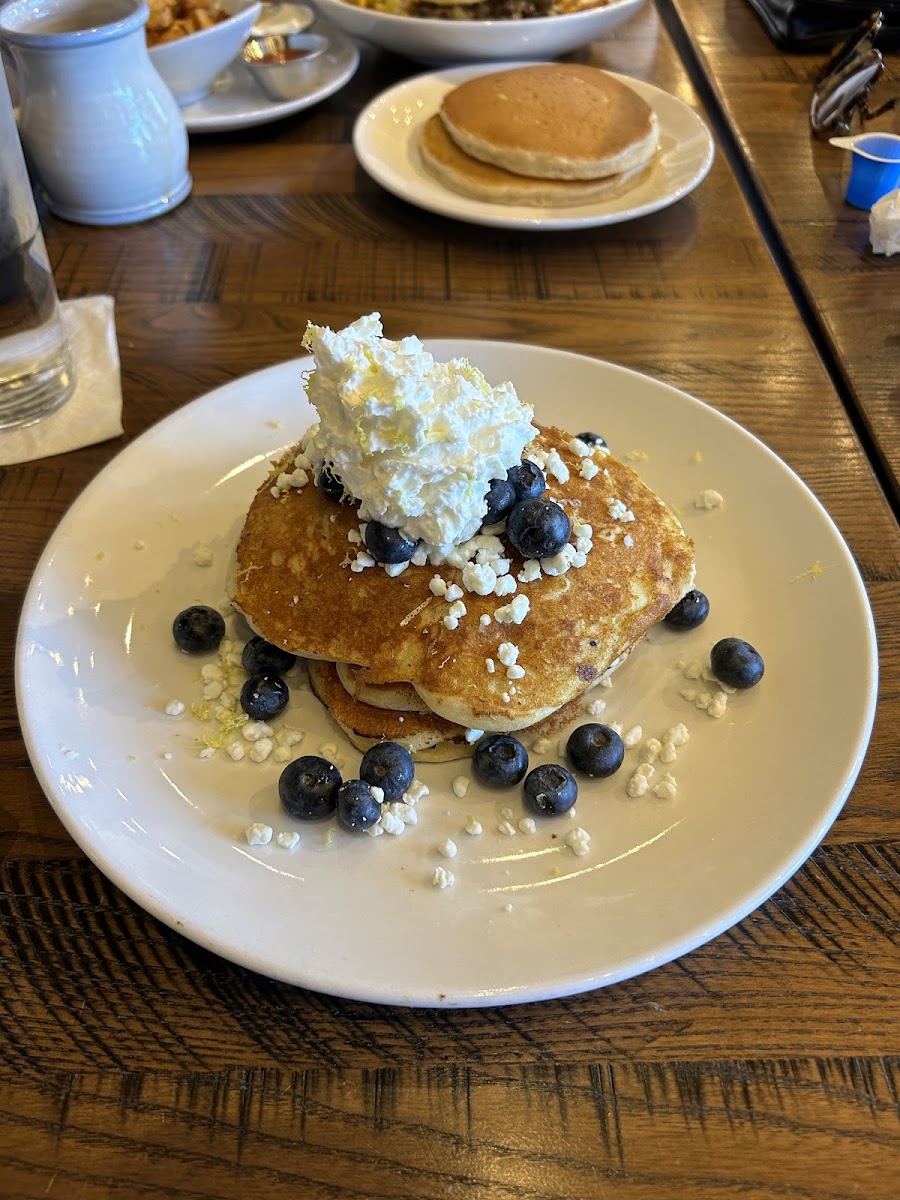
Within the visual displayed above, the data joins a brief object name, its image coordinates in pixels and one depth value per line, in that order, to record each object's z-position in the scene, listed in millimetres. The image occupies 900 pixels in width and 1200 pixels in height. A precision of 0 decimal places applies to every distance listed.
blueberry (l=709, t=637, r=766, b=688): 302
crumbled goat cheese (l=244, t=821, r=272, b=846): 266
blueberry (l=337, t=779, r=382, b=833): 267
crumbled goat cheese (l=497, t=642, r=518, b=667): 286
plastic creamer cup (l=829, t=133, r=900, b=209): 507
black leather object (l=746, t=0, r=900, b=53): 655
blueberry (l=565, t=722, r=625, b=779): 285
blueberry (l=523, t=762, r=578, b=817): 275
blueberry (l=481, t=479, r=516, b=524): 292
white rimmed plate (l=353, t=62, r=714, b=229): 494
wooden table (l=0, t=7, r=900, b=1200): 223
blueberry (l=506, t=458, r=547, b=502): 298
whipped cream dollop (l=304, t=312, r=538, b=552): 278
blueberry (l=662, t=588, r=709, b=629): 321
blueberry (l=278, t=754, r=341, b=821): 271
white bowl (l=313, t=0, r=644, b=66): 593
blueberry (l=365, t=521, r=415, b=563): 292
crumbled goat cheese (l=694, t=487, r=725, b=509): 352
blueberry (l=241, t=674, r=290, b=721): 299
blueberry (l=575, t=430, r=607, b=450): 357
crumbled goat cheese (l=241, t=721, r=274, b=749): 295
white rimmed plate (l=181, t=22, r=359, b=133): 564
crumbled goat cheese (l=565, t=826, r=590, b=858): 267
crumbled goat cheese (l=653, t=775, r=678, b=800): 279
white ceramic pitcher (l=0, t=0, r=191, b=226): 440
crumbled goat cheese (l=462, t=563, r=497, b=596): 290
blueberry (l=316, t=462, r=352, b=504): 311
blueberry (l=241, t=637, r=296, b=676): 310
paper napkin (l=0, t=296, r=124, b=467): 397
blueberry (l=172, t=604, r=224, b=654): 315
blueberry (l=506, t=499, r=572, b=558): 289
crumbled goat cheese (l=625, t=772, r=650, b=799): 281
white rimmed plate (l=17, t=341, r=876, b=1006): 242
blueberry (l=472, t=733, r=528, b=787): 282
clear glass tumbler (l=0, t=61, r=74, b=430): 370
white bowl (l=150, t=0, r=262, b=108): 535
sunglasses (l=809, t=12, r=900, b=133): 561
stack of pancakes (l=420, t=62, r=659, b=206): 505
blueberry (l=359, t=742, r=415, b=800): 277
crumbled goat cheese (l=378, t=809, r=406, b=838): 271
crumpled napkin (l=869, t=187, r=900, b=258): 482
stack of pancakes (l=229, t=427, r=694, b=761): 287
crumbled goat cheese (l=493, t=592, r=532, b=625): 289
